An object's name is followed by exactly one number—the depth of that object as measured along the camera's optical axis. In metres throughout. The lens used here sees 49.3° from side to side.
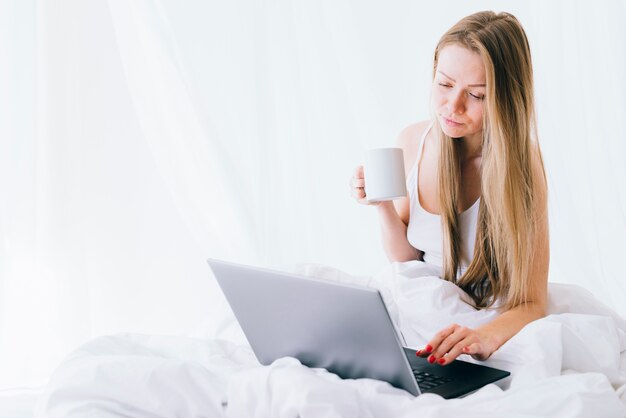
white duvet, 0.92
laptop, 0.98
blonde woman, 1.54
